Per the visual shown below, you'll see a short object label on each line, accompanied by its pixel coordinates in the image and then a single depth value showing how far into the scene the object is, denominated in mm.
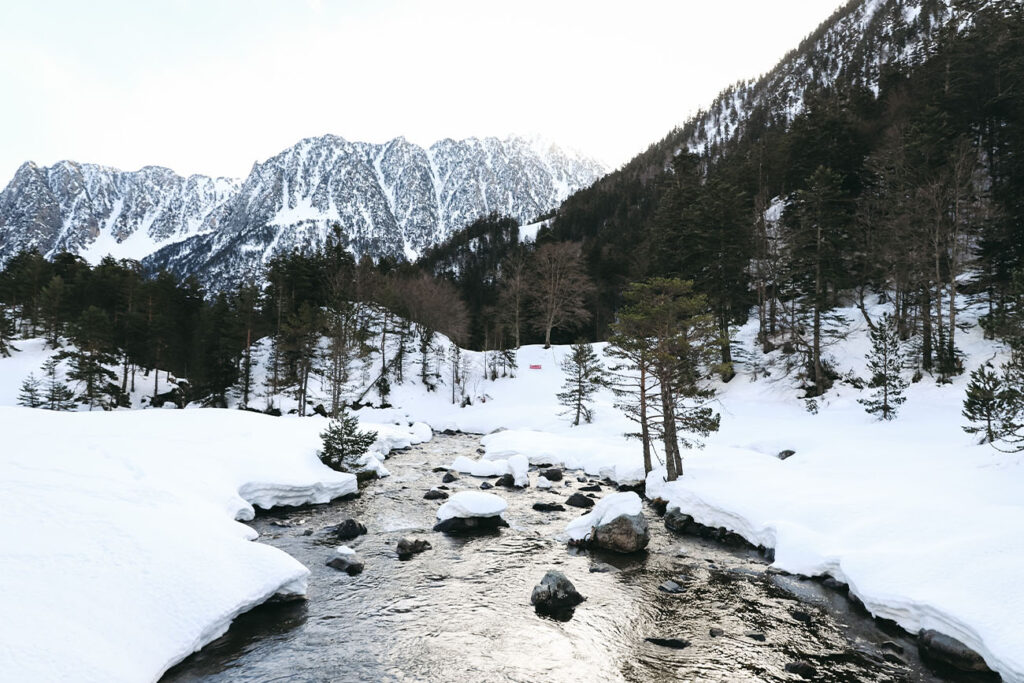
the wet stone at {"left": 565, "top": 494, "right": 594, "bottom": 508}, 20359
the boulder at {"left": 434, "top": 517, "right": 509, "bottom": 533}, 16688
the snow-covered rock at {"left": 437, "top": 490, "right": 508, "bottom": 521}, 16938
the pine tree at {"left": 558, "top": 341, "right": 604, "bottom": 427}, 37188
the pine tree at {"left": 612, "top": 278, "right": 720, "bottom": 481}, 20359
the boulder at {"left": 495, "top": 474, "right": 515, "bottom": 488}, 24061
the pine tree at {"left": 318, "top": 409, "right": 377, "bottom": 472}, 23344
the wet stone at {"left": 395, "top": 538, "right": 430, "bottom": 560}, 14270
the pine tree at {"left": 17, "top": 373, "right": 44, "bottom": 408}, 40156
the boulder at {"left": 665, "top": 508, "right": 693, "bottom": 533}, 17297
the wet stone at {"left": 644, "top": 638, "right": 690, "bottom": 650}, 9586
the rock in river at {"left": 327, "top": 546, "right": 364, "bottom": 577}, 13008
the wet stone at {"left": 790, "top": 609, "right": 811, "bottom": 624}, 10712
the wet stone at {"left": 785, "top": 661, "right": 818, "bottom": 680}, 8703
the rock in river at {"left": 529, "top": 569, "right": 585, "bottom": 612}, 11086
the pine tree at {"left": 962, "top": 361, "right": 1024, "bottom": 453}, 13644
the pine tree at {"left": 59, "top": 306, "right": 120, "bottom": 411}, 41719
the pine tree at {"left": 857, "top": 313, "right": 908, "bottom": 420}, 24500
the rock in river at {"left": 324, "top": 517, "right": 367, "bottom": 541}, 15935
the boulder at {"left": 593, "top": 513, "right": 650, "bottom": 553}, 14906
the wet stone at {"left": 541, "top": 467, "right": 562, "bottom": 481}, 25625
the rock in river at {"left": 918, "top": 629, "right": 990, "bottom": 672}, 8570
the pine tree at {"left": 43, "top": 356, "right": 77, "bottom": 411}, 40156
